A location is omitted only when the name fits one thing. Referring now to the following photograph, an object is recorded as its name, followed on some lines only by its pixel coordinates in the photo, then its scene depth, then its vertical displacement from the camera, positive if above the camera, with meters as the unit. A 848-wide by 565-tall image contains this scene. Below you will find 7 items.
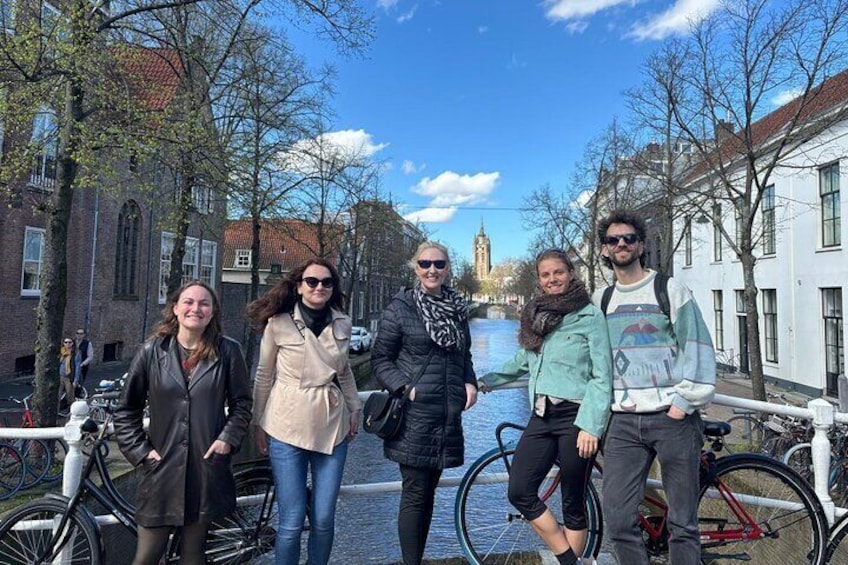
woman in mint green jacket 2.69 -0.43
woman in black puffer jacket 2.83 -0.41
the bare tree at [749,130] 8.66 +3.32
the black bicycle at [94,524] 2.85 -1.24
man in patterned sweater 2.63 -0.53
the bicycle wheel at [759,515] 3.10 -1.20
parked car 28.28 -1.91
